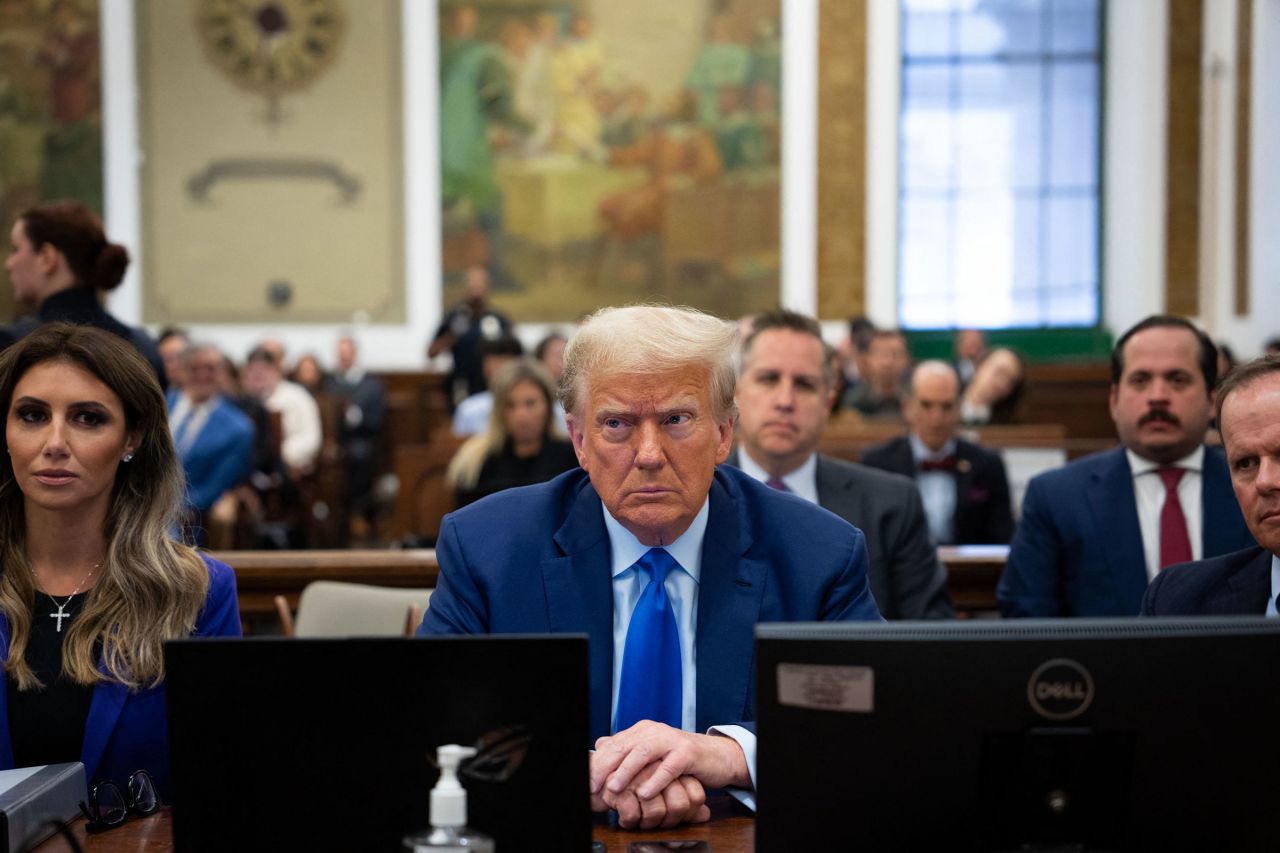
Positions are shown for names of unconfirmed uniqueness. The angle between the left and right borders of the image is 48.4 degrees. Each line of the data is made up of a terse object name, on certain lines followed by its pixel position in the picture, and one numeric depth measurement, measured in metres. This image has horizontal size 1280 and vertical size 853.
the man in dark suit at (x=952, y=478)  5.67
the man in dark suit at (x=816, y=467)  3.87
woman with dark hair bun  4.84
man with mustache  3.85
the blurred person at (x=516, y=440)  6.36
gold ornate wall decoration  14.57
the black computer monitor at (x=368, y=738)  1.58
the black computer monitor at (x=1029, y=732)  1.50
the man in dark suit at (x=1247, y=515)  2.35
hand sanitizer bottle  1.52
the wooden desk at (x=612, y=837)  1.86
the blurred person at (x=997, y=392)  8.78
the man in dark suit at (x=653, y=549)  2.26
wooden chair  3.66
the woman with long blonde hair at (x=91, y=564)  2.41
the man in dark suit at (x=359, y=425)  12.84
